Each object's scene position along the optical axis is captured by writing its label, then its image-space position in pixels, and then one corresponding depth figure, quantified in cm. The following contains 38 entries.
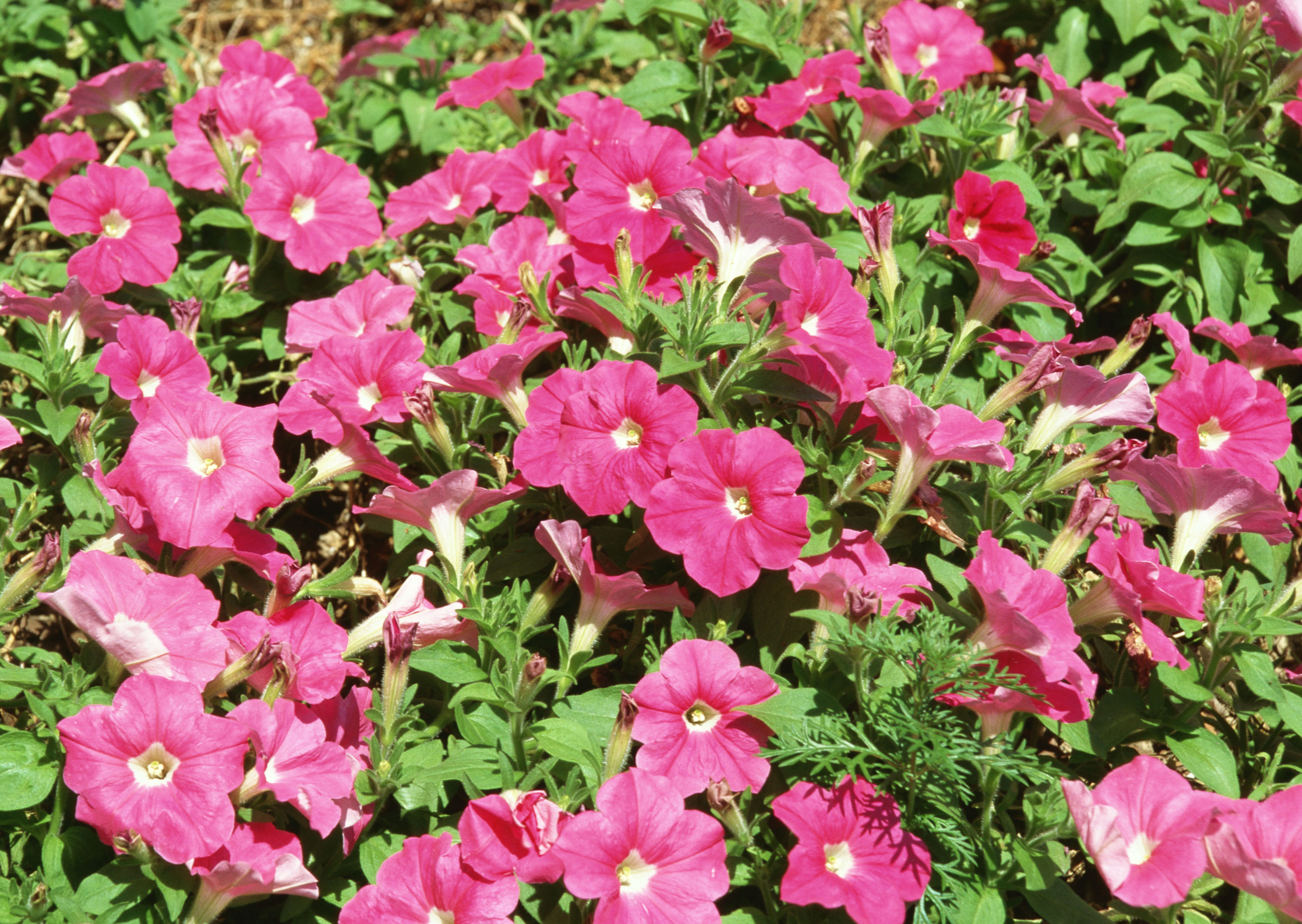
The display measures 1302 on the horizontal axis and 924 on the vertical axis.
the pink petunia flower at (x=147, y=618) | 173
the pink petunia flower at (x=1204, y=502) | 191
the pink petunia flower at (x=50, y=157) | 285
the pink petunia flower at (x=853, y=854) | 166
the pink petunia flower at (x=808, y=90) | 260
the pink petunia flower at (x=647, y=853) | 162
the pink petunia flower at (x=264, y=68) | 301
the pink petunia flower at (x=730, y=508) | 183
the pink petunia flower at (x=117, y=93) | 295
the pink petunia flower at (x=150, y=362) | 221
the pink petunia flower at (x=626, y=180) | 236
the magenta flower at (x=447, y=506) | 193
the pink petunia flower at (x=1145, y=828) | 158
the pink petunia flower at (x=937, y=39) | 288
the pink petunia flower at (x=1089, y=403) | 199
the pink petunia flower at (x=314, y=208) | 261
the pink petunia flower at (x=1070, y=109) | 262
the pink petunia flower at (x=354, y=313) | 246
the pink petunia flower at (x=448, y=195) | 271
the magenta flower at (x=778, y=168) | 235
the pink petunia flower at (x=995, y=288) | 213
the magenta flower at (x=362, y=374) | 222
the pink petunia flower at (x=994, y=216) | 238
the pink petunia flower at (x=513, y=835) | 163
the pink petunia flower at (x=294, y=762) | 169
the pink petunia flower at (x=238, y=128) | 277
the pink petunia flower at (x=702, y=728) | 179
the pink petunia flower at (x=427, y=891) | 167
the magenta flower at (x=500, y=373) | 205
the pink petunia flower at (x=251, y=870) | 164
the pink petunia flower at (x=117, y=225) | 254
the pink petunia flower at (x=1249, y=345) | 232
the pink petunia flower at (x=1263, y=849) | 149
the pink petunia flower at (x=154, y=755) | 165
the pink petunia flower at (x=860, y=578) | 184
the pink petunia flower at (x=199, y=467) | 191
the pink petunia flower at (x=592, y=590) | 184
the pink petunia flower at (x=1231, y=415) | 215
